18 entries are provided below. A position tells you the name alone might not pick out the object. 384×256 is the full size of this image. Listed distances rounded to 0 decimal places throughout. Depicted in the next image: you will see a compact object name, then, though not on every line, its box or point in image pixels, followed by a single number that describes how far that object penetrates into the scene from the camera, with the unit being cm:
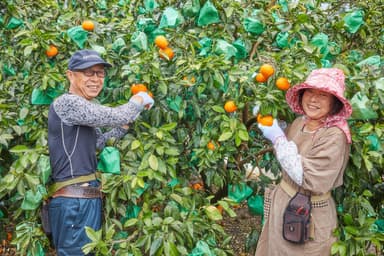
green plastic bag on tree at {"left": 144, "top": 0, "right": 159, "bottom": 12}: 263
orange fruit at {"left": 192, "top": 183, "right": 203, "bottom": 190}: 272
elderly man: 227
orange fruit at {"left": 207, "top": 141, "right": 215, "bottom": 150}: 236
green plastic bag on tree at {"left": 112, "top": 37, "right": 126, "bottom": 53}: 254
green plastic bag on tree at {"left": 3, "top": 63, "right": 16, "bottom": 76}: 282
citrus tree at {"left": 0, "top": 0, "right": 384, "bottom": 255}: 224
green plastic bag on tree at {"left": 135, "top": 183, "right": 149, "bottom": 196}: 225
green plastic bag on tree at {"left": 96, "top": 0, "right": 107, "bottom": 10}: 310
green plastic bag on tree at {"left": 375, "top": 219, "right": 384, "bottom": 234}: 261
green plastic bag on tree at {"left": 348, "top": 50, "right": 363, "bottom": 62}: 270
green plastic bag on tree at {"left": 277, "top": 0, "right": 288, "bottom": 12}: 274
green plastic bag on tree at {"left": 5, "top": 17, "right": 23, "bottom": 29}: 270
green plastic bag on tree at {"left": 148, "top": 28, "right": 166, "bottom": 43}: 256
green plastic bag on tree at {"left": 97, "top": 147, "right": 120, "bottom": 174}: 230
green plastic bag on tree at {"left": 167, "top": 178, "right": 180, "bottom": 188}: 239
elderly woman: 210
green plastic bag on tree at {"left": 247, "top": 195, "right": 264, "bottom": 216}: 289
